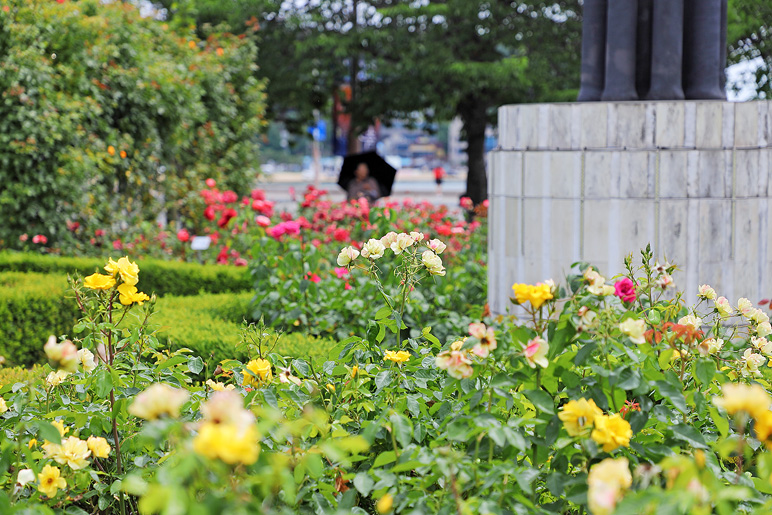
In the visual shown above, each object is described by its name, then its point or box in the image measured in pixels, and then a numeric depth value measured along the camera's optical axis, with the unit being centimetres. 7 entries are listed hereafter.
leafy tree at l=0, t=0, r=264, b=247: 1511
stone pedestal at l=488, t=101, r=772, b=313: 955
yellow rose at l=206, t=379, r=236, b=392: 425
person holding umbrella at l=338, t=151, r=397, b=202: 2339
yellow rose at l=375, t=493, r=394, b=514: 275
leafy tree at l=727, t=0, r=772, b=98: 2789
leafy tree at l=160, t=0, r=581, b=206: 3259
